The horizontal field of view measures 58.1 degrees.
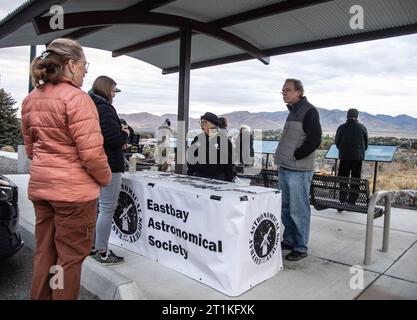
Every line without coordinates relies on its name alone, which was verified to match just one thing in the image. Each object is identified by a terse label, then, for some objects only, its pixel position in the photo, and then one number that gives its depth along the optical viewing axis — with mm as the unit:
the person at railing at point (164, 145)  9430
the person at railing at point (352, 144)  6582
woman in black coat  3350
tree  22094
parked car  3123
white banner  3088
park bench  4321
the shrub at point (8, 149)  18562
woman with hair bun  2340
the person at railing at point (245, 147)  8516
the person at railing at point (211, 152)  4605
